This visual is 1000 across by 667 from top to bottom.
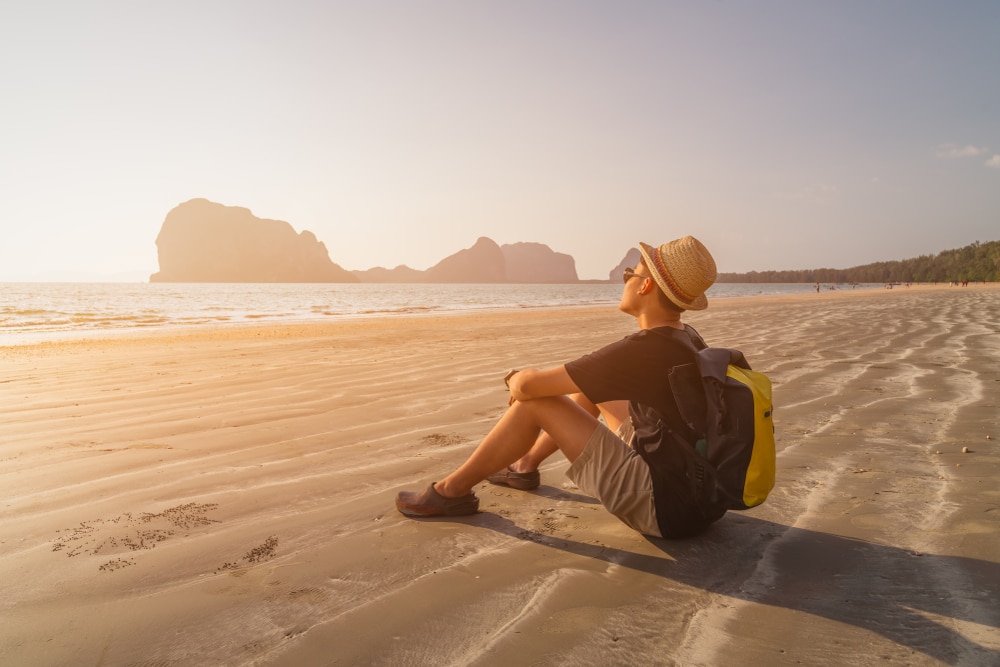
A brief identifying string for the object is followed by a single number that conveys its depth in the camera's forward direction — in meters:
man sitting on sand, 2.18
